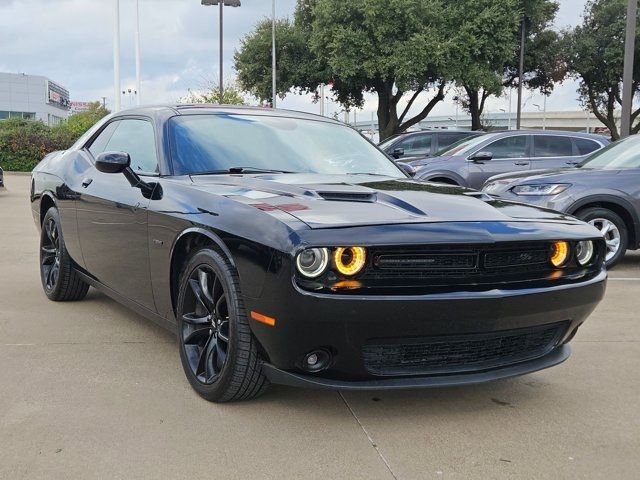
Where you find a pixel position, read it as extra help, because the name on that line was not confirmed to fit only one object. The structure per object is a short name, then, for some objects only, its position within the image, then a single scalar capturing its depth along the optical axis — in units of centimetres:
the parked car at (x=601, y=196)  725
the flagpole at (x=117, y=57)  2559
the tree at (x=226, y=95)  3997
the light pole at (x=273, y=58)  2878
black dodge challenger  275
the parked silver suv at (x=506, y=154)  1132
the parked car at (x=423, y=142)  1359
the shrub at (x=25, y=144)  2591
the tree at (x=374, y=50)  2669
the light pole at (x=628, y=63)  1295
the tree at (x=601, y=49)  3186
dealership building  7531
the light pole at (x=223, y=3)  2597
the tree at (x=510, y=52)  2733
